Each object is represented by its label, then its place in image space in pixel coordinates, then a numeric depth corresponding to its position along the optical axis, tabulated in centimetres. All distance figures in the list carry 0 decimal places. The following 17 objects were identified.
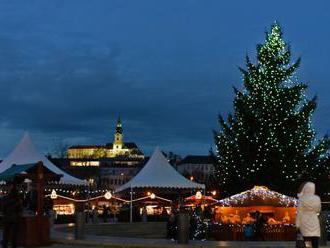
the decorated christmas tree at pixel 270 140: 3903
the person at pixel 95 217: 4174
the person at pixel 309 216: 1360
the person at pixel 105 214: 4550
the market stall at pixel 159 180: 4319
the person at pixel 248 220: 2648
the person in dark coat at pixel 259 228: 2497
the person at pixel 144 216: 4097
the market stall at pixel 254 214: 2538
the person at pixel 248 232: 2492
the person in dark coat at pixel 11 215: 1878
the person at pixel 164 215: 4333
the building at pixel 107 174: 18085
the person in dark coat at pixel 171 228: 2579
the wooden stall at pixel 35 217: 2109
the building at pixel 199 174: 18915
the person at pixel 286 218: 2814
